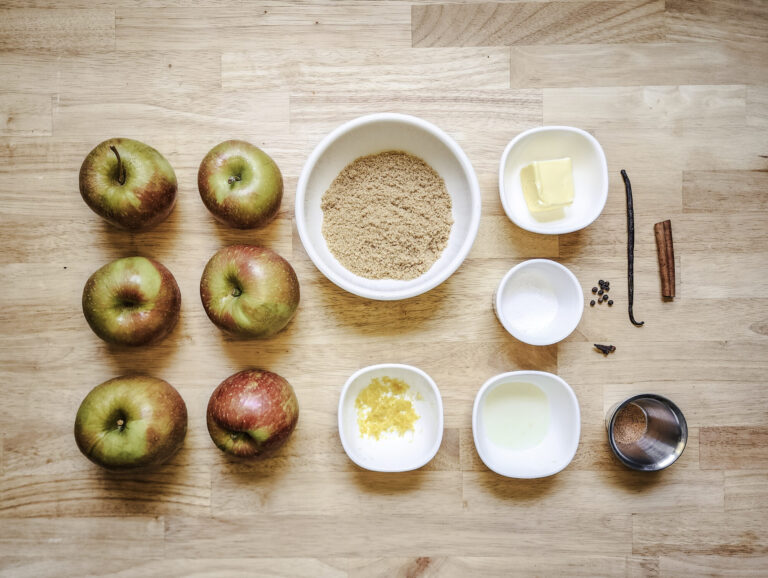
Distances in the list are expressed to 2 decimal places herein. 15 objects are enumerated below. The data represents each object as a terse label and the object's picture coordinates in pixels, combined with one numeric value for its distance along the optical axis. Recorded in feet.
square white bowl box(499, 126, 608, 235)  1.46
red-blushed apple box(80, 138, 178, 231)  1.35
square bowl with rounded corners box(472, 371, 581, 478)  1.45
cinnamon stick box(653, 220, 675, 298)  1.53
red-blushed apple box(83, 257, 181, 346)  1.35
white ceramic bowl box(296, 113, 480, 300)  1.41
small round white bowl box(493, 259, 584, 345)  1.45
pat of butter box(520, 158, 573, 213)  1.44
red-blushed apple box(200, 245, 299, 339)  1.34
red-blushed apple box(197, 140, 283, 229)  1.36
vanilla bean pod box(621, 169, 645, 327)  1.54
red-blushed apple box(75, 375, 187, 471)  1.34
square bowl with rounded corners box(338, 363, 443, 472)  1.45
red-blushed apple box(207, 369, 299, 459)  1.35
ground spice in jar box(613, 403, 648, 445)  1.52
